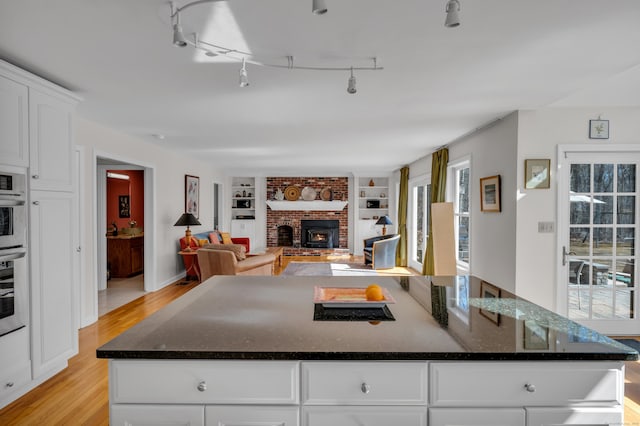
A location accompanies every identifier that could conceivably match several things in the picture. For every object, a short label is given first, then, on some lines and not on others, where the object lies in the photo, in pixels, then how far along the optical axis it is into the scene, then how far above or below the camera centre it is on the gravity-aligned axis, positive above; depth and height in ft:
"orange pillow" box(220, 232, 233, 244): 25.58 -2.20
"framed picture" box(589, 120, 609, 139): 11.68 +2.68
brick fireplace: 32.68 -0.61
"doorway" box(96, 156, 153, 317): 17.54 -1.56
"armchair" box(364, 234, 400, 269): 24.15 -3.11
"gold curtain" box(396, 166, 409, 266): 26.91 -0.63
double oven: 7.59 -0.97
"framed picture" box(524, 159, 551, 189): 11.63 +1.17
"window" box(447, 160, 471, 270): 16.93 +0.16
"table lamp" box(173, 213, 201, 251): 20.12 -0.80
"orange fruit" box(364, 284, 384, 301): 5.50 -1.34
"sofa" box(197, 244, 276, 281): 16.51 -2.65
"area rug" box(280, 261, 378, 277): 23.67 -4.26
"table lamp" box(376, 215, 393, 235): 26.84 -0.94
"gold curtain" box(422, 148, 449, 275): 18.17 +1.40
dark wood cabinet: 21.04 -2.88
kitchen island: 3.88 -1.95
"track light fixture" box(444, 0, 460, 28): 4.62 +2.58
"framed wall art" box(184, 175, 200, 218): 22.72 +0.90
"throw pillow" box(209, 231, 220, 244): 23.90 -1.98
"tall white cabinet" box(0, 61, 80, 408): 7.86 -0.18
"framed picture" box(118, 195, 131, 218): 23.53 +0.12
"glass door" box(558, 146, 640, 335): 11.79 -0.92
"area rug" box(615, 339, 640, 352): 11.09 -4.27
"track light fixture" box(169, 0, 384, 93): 5.75 +3.22
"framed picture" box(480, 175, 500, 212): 12.71 +0.59
